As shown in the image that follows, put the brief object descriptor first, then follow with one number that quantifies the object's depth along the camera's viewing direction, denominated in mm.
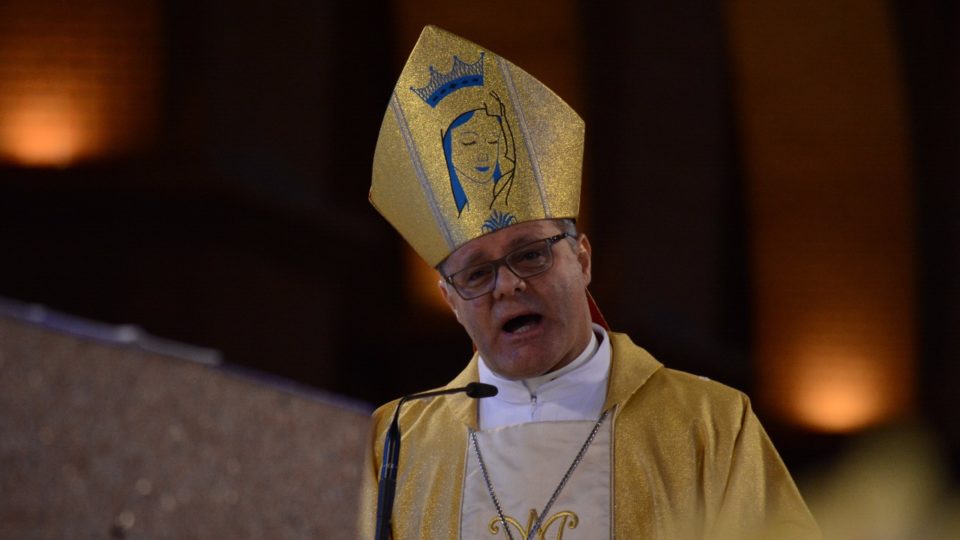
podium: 7344
